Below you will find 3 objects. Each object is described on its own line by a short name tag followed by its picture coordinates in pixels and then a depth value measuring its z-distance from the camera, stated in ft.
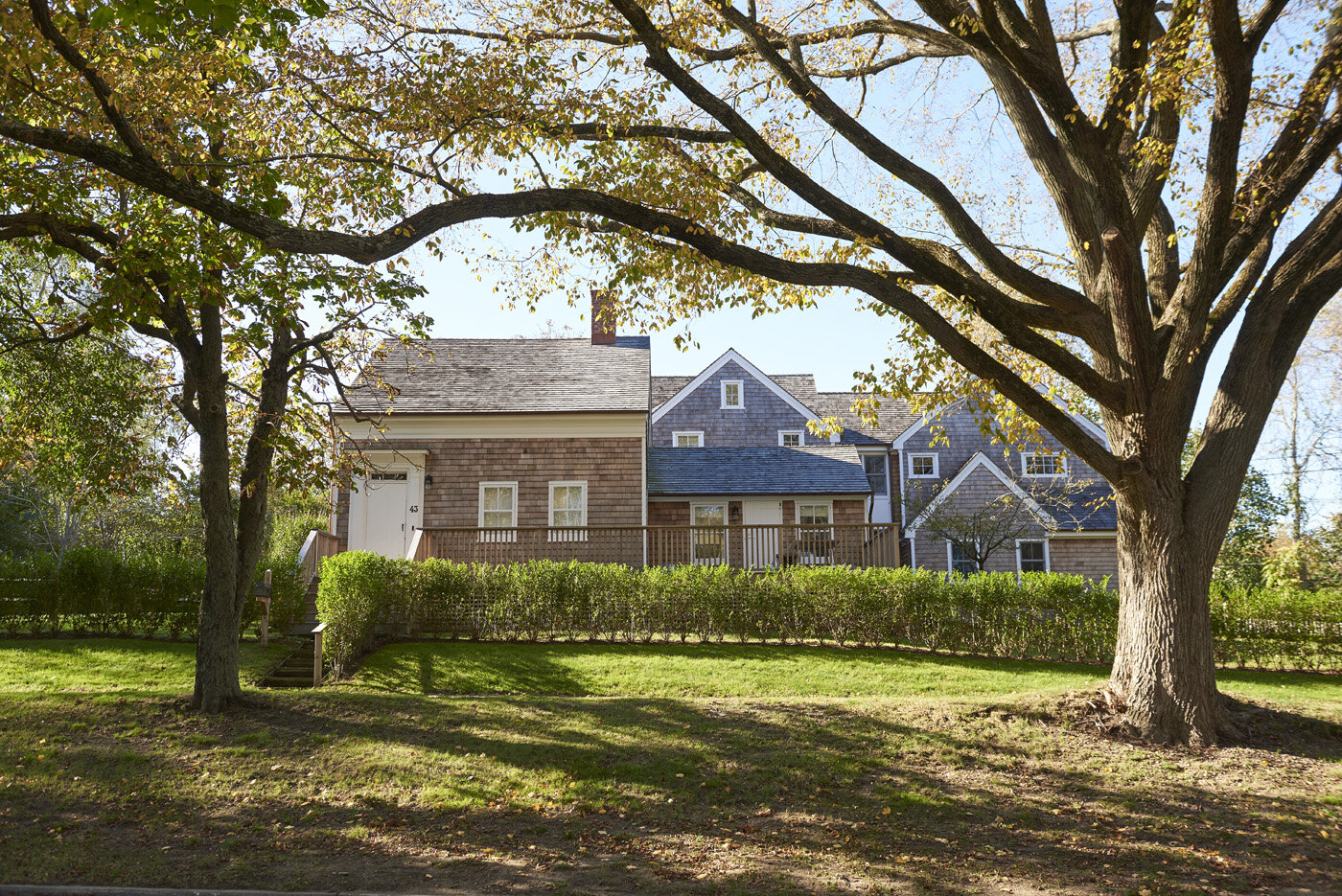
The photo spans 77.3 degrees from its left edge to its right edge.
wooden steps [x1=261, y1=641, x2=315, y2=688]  38.19
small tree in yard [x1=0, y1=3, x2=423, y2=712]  24.63
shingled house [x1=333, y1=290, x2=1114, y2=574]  55.21
